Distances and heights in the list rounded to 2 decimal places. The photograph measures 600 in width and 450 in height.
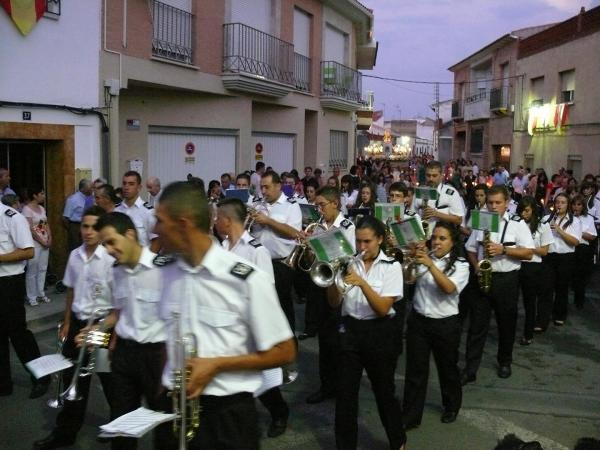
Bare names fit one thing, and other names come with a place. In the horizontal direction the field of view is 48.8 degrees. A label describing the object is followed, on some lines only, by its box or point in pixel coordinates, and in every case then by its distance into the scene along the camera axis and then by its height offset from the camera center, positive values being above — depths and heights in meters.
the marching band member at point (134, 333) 3.82 -1.05
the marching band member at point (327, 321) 5.80 -1.47
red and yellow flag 9.11 +1.94
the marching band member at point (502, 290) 6.34 -1.23
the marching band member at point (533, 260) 7.55 -1.09
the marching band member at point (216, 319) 2.64 -0.66
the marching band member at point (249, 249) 4.99 -0.71
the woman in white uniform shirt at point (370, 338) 4.34 -1.18
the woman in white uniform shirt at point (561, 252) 8.56 -1.13
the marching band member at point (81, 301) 4.57 -1.03
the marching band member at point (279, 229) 6.62 -0.73
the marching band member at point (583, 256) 9.17 -1.30
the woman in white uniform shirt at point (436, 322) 5.07 -1.24
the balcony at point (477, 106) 35.60 +3.14
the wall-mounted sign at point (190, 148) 14.38 +0.14
